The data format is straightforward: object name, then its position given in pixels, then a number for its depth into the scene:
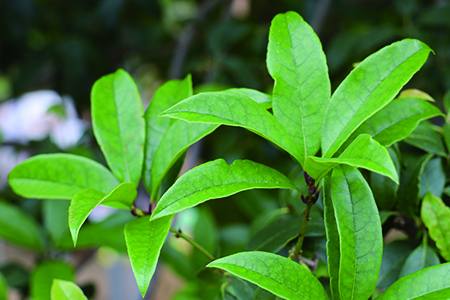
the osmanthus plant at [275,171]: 0.78
